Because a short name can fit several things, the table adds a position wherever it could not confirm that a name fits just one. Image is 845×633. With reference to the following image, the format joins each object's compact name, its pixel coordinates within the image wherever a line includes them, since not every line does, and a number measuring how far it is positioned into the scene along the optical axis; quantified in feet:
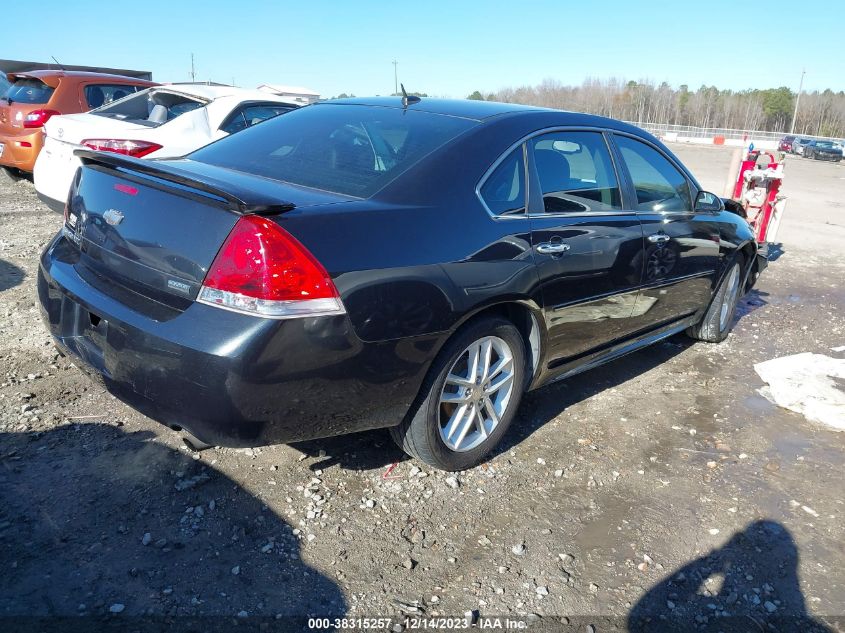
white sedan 20.07
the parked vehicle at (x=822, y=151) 141.90
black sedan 7.74
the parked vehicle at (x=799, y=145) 158.71
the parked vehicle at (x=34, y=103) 28.45
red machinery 28.50
